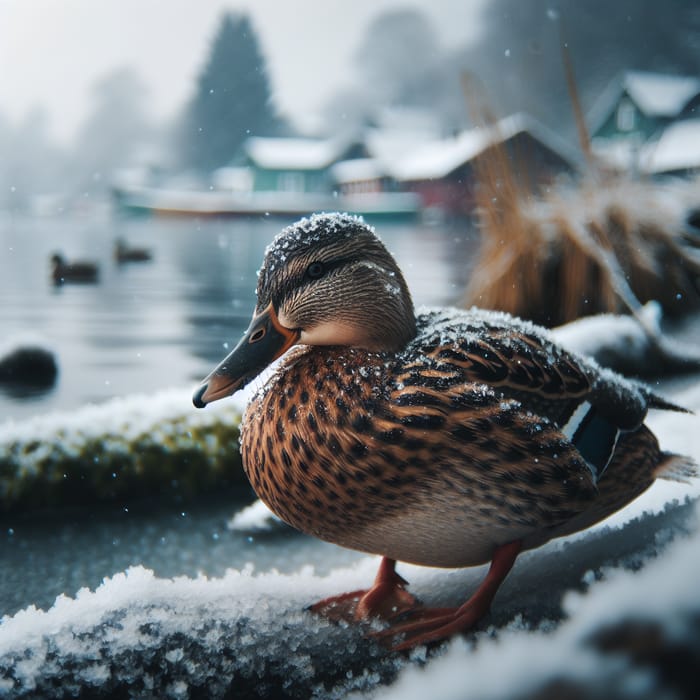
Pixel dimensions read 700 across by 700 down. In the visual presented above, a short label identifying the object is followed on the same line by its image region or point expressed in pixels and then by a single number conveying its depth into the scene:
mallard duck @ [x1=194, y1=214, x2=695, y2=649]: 0.61
